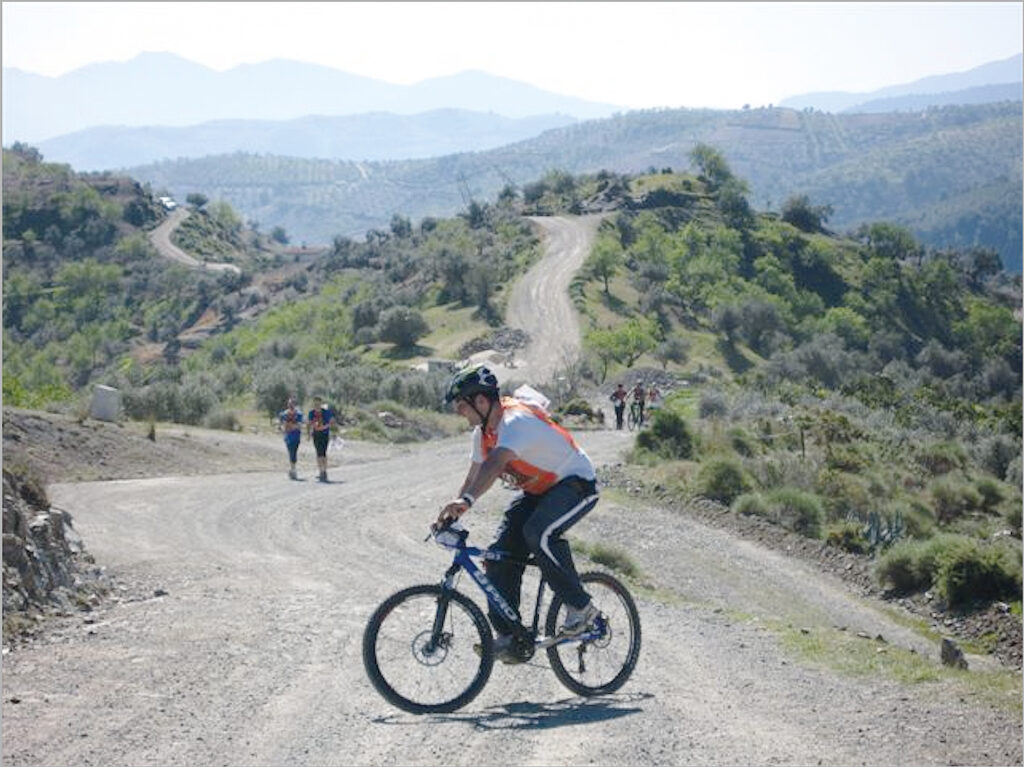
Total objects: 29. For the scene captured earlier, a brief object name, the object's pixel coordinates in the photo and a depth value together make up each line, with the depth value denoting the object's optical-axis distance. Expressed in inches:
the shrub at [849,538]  837.8
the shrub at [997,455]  1307.8
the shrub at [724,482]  972.6
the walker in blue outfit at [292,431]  1034.1
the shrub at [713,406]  1568.7
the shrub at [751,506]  923.4
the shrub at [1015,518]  986.7
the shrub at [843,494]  952.9
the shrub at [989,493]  1063.0
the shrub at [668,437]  1146.0
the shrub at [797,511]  898.7
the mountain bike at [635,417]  1609.0
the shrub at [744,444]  1147.9
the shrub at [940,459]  1195.9
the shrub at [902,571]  732.7
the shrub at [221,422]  1374.3
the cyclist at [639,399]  1606.8
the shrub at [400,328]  2910.9
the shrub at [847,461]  1086.4
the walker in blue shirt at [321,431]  1018.7
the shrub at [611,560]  693.3
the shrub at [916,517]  930.7
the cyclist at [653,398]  1654.8
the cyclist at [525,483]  313.9
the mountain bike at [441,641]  322.7
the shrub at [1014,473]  1210.4
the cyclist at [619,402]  1567.4
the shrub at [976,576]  660.1
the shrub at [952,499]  1023.0
